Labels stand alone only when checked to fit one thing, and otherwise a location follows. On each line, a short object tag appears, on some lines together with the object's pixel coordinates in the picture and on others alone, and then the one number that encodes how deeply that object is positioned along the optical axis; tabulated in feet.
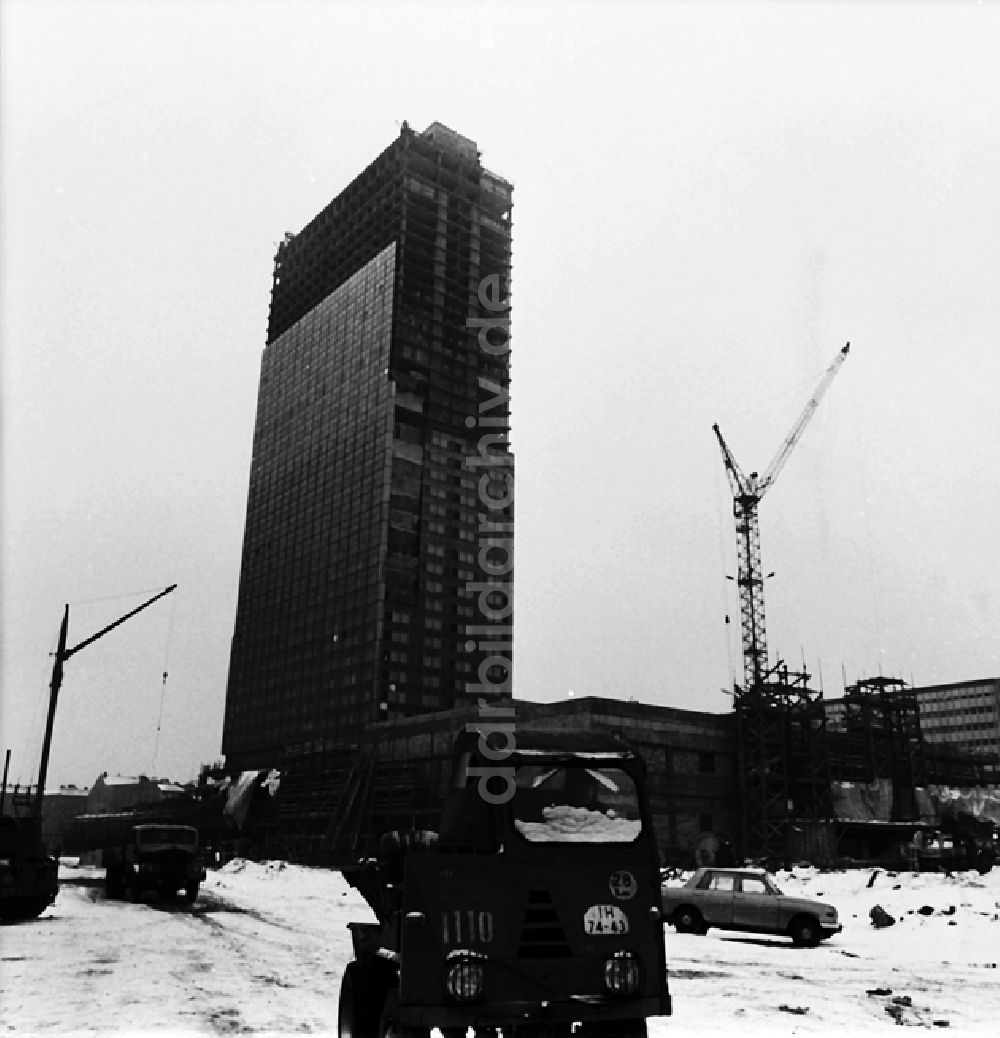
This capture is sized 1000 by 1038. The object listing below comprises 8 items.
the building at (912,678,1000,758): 497.87
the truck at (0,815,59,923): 68.69
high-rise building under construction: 435.12
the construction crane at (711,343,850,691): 271.72
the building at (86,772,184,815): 377.71
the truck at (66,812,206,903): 90.89
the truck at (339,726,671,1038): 20.21
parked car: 62.95
